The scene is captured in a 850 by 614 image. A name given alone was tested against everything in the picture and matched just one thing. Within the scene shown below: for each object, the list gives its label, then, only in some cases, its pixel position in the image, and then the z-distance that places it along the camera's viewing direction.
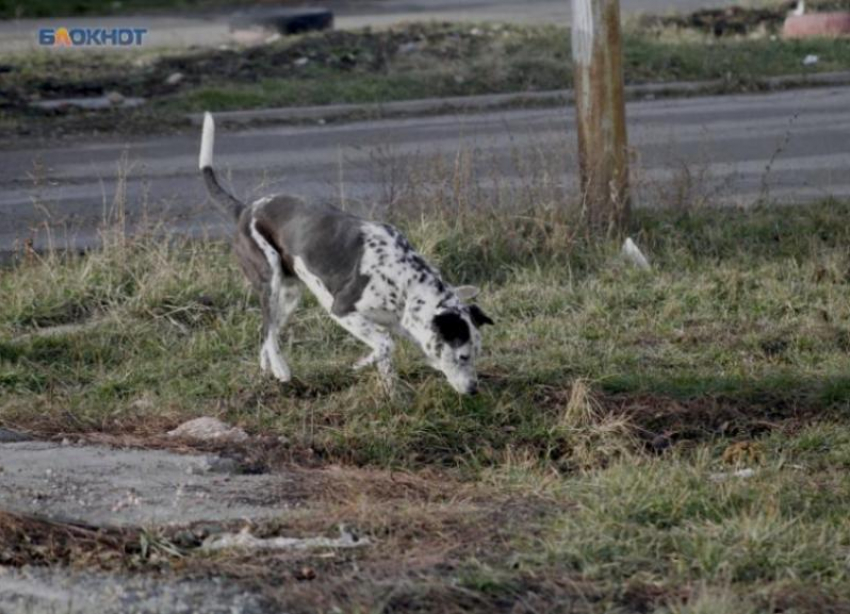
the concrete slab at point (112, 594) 10.09
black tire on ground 38.16
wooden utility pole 20.64
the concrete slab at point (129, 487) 11.91
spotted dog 15.28
